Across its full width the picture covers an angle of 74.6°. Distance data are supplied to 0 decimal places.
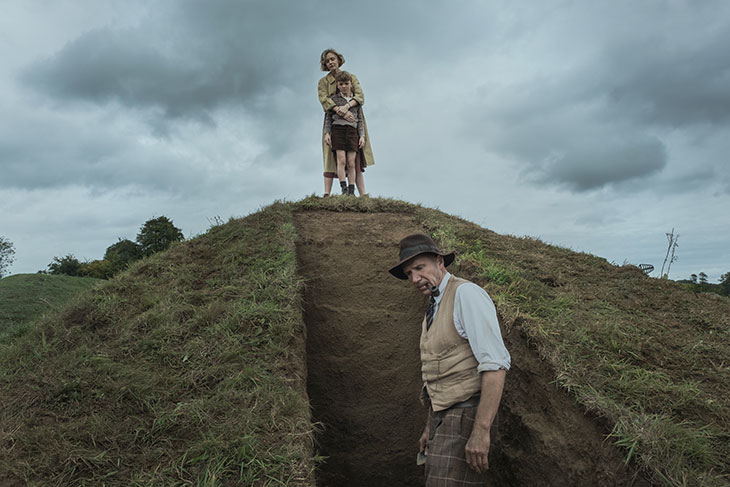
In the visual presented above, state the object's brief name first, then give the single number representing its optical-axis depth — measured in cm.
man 265
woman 862
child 863
